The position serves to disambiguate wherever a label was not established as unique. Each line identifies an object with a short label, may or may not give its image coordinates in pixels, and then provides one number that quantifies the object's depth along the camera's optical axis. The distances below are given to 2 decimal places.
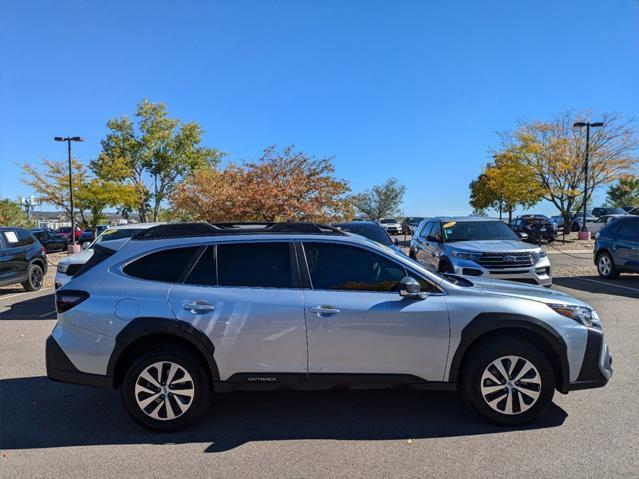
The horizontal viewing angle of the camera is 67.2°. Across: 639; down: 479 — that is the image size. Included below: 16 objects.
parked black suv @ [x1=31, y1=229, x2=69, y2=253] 28.52
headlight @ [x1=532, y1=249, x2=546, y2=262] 8.89
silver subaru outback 3.86
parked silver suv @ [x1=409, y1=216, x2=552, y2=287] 8.77
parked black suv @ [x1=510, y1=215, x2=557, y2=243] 24.04
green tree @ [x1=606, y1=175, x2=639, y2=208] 55.47
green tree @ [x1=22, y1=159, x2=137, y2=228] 33.91
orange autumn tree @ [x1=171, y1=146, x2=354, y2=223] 18.39
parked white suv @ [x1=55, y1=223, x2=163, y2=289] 8.29
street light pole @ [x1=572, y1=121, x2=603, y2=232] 23.25
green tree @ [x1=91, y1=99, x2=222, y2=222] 42.28
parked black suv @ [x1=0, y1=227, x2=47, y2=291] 11.42
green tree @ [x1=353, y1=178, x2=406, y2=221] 56.59
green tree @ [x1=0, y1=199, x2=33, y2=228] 43.67
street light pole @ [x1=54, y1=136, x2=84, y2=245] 26.97
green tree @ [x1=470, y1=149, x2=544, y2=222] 24.97
